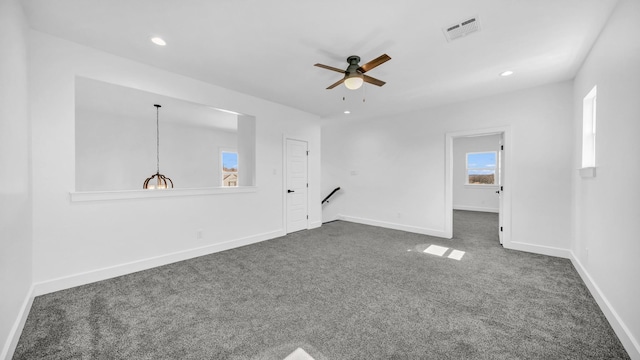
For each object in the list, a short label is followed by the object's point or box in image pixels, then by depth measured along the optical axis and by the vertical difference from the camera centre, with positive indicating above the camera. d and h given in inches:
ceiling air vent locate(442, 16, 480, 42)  88.1 +57.4
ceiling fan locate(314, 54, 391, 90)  106.8 +47.6
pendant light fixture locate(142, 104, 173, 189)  234.8 +35.4
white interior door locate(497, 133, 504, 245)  165.2 -10.4
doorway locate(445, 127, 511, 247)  159.6 -4.9
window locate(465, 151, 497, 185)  308.2 +12.9
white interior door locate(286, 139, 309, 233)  200.4 -7.2
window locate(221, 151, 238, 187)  313.0 +12.4
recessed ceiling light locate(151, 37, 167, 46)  101.0 +58.4
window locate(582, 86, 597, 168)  116.9 +22.4
